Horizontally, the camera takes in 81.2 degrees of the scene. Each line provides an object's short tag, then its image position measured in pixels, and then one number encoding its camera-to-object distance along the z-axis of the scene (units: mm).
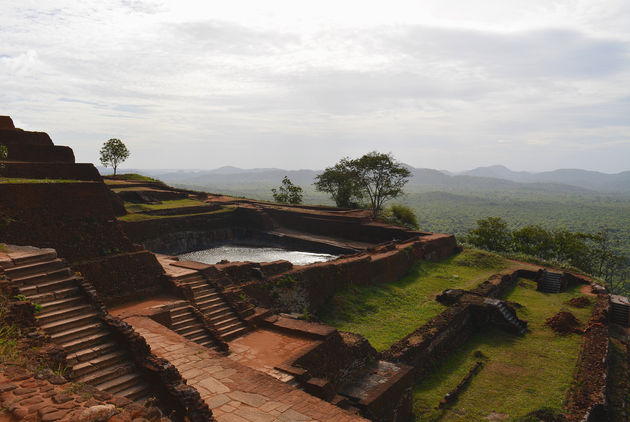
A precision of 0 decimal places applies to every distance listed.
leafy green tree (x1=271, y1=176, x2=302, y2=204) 44250
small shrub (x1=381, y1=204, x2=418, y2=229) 36750
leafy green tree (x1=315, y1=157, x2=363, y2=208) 40406
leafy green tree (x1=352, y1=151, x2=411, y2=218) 35594
